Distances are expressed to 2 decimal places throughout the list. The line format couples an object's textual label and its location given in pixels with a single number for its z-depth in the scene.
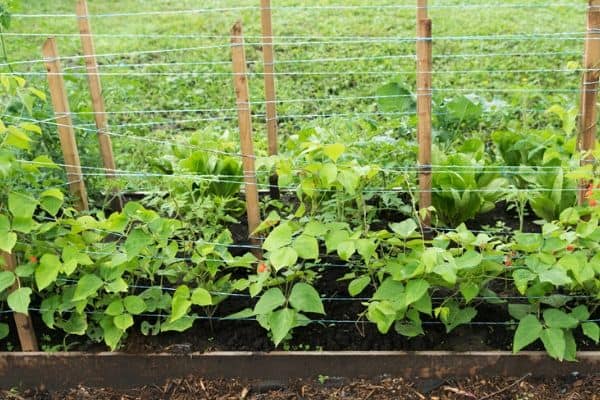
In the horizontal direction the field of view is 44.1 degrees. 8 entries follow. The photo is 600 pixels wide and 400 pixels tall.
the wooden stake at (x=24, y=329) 3.29
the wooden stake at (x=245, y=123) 3.17
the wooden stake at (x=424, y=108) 3.13
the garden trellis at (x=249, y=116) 3.17
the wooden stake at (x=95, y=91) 3.71
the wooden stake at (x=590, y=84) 3.12
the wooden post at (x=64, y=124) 3.40
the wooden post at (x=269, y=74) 3.57
